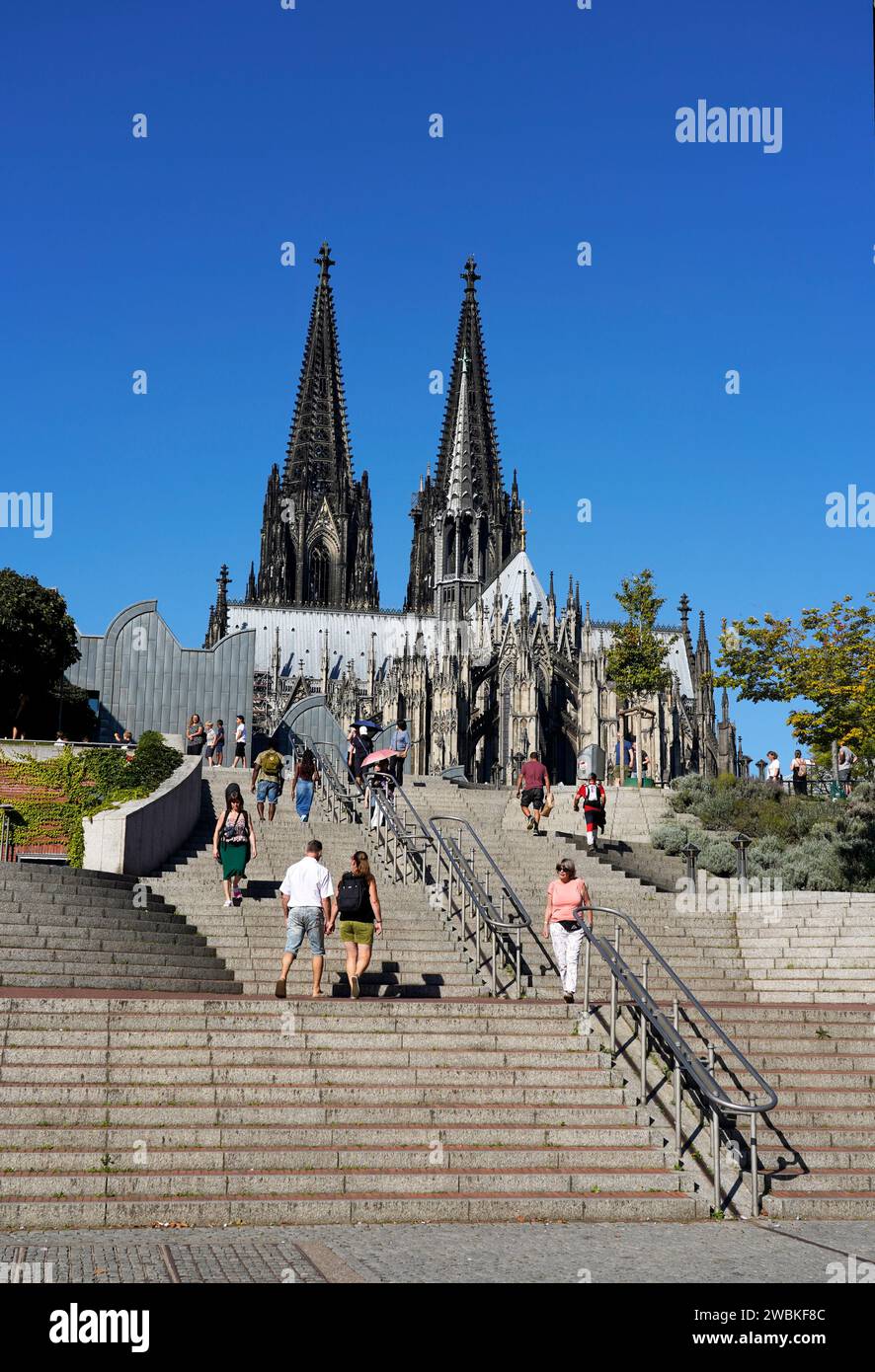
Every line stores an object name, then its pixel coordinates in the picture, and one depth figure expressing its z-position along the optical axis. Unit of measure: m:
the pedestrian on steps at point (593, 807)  20.33
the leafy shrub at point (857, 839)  20.36
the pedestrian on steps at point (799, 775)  27.06
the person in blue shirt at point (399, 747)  22.59
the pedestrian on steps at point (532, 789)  20.95
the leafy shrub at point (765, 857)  20.95
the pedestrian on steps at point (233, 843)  15.16
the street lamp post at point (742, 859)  19.02
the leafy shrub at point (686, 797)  24.69
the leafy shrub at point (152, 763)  21.16
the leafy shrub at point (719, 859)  21.36
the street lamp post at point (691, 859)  19.72
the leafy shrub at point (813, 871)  20.27
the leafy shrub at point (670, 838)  22.03
